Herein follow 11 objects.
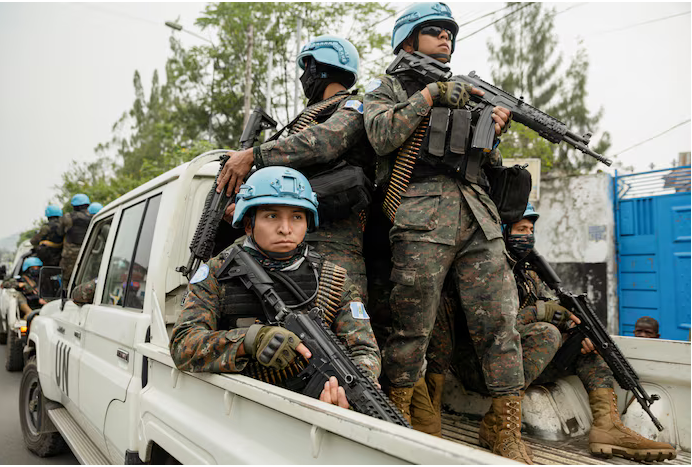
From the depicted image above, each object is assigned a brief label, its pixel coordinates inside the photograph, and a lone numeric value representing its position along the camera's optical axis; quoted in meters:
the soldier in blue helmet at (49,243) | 7.32
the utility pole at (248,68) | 14.88
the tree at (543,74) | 23.02
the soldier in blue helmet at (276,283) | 1.93
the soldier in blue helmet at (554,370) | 2.36
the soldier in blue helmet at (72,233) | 7.09
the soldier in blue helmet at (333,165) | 2.42
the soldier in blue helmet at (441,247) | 2.27
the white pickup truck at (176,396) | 1.27
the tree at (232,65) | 18.69
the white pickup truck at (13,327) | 7.04
